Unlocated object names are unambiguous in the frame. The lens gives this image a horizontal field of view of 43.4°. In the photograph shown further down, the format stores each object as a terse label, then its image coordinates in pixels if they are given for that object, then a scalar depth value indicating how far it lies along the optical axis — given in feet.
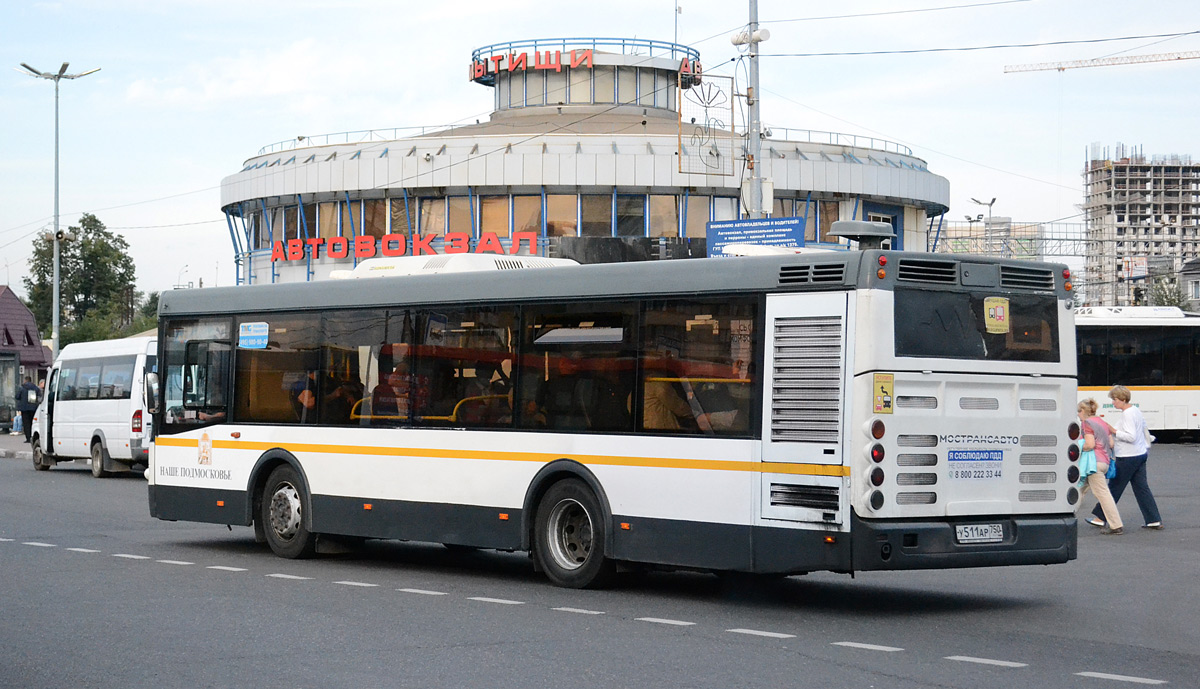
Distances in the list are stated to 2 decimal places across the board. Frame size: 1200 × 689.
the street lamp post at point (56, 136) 170.40
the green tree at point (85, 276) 365.81
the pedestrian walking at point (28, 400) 121.29
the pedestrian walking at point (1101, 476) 58.54
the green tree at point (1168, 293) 357.41
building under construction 294.87
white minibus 95.71
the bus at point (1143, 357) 127.34
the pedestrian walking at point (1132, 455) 59.00
